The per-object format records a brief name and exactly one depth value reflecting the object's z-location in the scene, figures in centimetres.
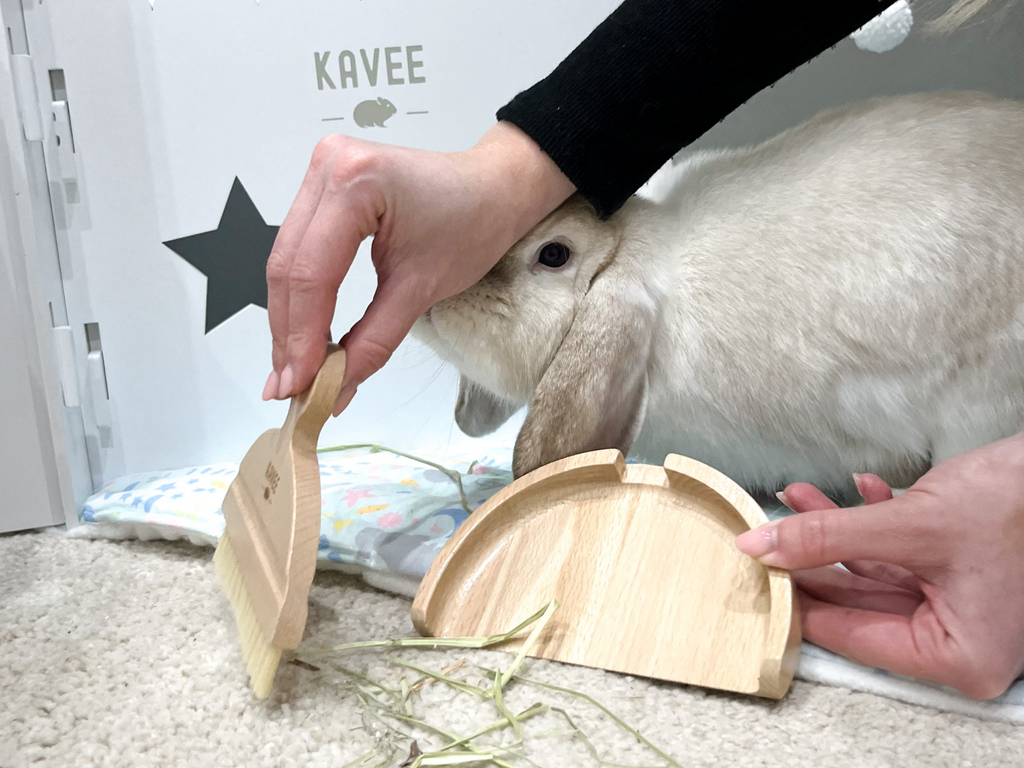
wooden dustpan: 81
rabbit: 99
